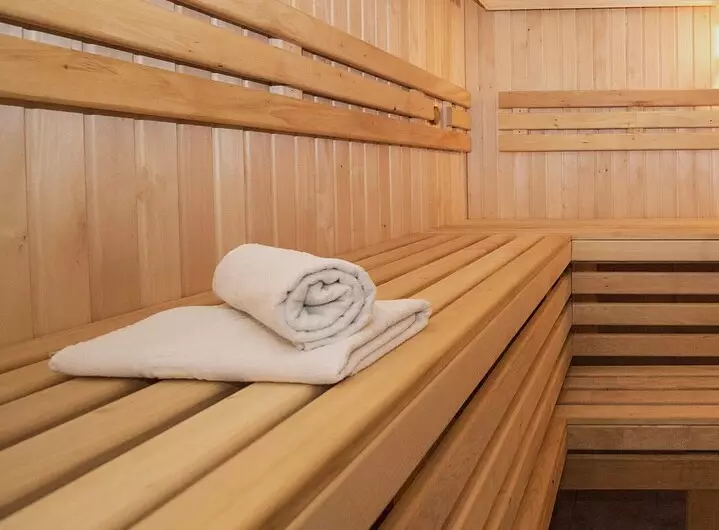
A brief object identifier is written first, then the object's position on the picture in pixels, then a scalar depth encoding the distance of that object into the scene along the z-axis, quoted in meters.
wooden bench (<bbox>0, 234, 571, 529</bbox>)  0.81
